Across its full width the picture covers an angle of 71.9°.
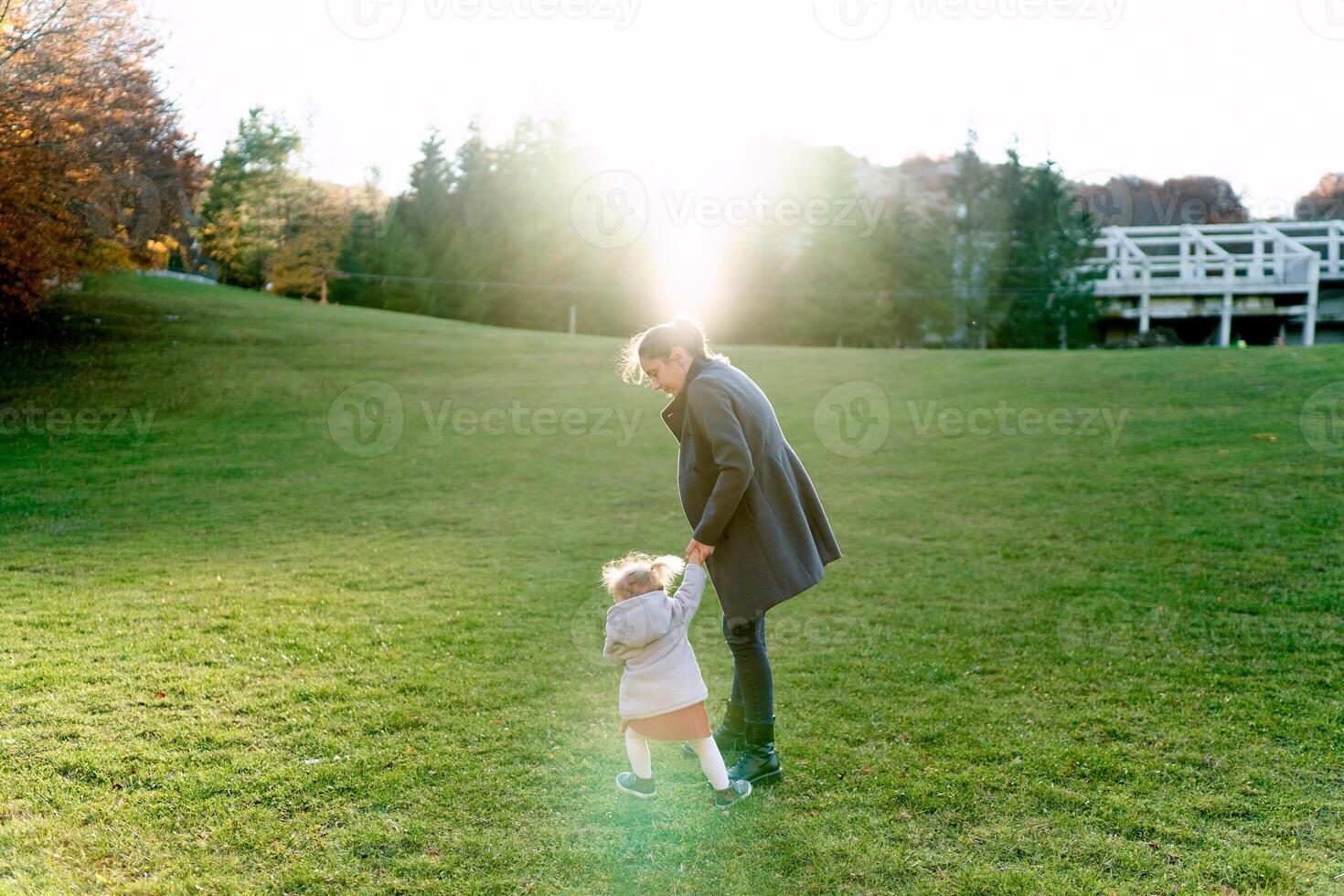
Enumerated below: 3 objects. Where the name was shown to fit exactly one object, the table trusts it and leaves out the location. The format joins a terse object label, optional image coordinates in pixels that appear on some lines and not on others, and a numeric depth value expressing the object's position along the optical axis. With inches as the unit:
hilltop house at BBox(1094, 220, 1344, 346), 1612.9
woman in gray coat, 153.1
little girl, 149.2
